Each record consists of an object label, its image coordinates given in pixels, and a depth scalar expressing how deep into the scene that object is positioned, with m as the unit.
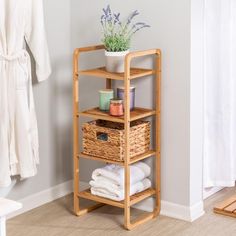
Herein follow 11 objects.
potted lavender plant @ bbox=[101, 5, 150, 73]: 3.50
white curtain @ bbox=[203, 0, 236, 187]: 3.83
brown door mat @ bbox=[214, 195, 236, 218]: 3.74
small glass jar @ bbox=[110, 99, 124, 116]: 3.46
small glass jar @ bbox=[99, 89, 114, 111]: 3.58
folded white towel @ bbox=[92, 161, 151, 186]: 3.54
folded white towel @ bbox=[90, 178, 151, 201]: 3.52
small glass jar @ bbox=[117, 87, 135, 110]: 3.52
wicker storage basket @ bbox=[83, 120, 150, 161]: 3.46
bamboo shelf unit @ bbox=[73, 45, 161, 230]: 3.39
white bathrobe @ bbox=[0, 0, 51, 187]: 3.42
